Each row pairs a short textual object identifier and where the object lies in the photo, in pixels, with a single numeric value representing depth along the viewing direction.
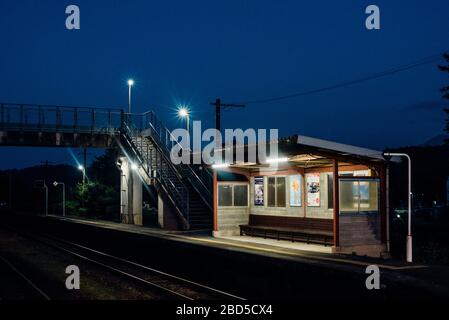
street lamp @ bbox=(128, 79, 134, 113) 35.76
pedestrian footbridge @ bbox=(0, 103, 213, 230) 27.62
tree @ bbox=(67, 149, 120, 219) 44.91
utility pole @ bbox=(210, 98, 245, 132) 31.02
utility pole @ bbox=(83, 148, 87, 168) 55.26
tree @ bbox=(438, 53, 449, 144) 35.97
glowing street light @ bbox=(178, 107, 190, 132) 32.06
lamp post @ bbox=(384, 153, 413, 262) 16.33
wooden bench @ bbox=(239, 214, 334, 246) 19.23
